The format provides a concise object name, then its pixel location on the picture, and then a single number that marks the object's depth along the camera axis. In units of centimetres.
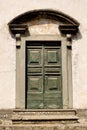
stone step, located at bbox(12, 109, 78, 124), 1059
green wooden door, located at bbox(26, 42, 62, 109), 1125
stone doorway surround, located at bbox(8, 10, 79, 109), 1109
